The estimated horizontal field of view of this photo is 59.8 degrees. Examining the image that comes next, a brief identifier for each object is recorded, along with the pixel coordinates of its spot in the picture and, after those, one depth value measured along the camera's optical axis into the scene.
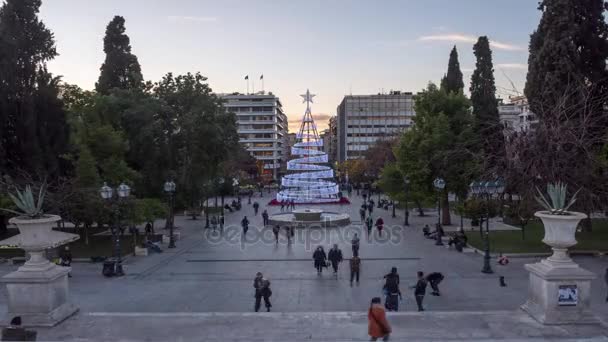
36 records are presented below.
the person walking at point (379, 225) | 34.52
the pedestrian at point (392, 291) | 14.95
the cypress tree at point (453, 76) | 49.25
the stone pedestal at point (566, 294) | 11.66
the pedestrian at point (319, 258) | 20.98
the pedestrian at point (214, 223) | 39.78
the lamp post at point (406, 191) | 40.51
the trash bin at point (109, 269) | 22.31
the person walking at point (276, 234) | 31.25
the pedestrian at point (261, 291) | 15.47
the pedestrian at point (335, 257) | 20.70
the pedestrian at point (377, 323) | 9.84
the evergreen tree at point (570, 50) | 30.06
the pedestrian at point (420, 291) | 15.61
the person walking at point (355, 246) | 22.41
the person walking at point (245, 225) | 34.24
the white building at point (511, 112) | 109.31
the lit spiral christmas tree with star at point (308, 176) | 49.44
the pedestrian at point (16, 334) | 10.26
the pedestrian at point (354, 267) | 19.50
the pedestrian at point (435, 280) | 17.69
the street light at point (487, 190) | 22.20
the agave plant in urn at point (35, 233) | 12.39
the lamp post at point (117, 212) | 22.53
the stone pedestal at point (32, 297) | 12.31
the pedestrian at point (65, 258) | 23.28
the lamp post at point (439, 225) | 29.65
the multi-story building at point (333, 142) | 173.38
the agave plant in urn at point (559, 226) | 11.62
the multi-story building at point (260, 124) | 123.06
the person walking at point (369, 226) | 34.06
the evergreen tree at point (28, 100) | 30.72
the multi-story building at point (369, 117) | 128.00
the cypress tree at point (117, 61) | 45.16
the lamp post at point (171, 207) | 29.75
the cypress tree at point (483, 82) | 48.59
